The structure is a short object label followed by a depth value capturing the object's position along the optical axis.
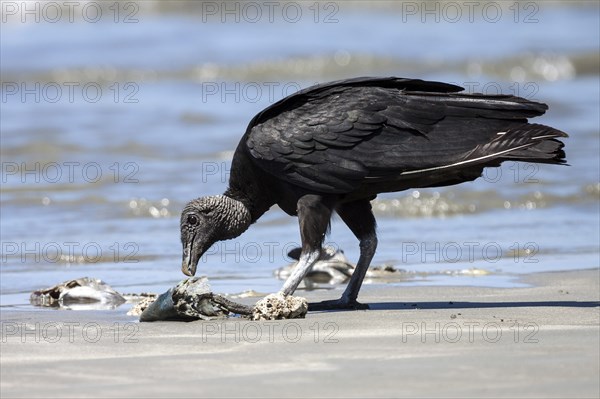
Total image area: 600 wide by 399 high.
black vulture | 13.57
